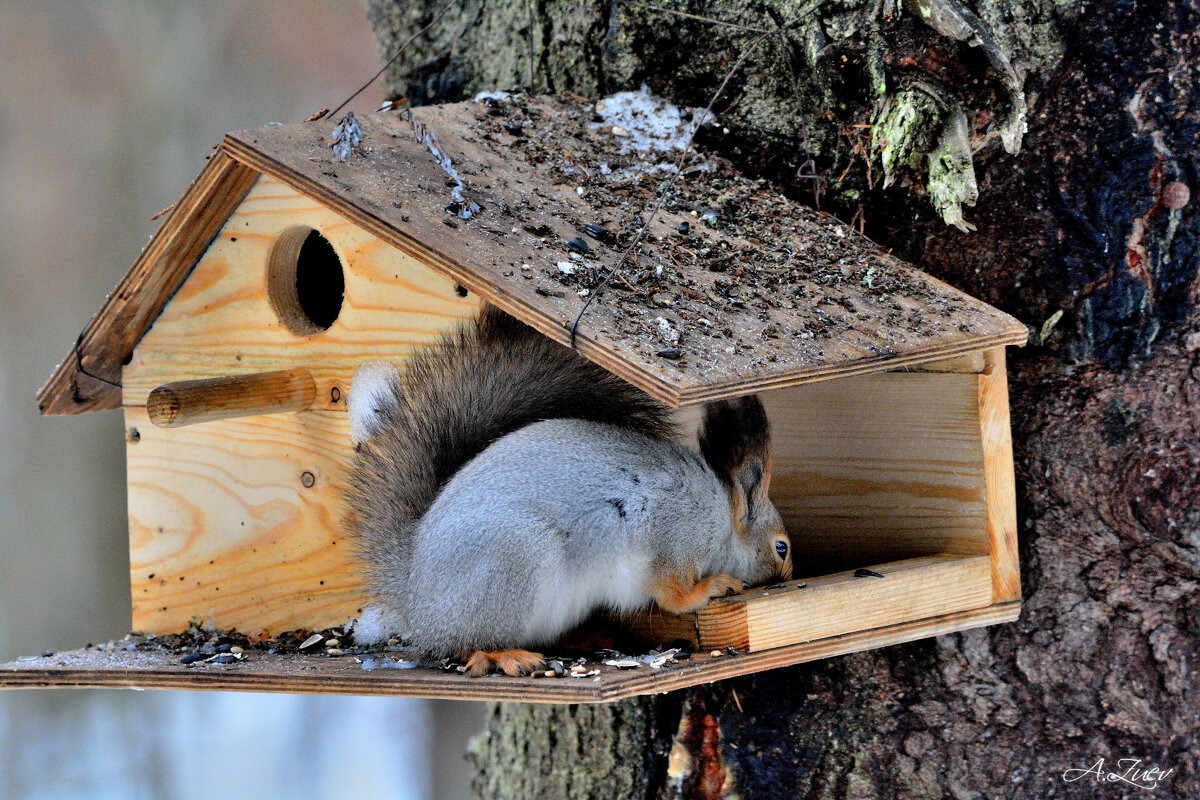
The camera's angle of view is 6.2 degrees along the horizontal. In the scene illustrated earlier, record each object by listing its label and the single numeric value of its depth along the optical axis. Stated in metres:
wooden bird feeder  4.76
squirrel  4.79
